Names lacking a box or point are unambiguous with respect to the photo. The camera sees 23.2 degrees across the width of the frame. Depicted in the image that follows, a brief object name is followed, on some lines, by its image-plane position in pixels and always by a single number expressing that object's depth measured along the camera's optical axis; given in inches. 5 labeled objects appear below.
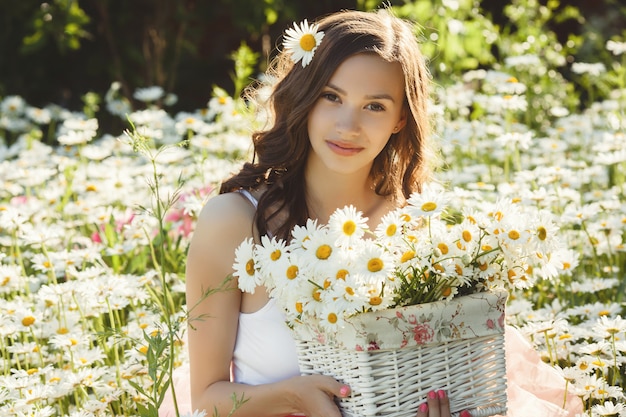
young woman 78.7
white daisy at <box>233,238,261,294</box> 70.4
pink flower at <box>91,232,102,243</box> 105.5
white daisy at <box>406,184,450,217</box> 70.0
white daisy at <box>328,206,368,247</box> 68.3
